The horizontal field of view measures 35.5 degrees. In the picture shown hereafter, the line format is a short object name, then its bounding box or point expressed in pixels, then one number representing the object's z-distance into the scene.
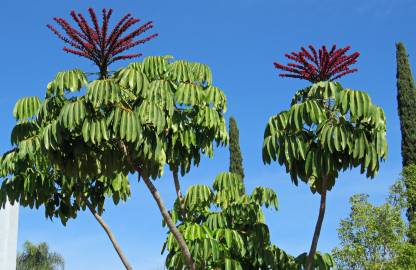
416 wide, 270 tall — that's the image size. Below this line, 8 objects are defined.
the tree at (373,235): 17.73
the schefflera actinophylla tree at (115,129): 7.37
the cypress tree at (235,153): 26.09
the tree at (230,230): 8.69
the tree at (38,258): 36.75
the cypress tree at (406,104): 23.30
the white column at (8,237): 18.83
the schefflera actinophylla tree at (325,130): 7.19
